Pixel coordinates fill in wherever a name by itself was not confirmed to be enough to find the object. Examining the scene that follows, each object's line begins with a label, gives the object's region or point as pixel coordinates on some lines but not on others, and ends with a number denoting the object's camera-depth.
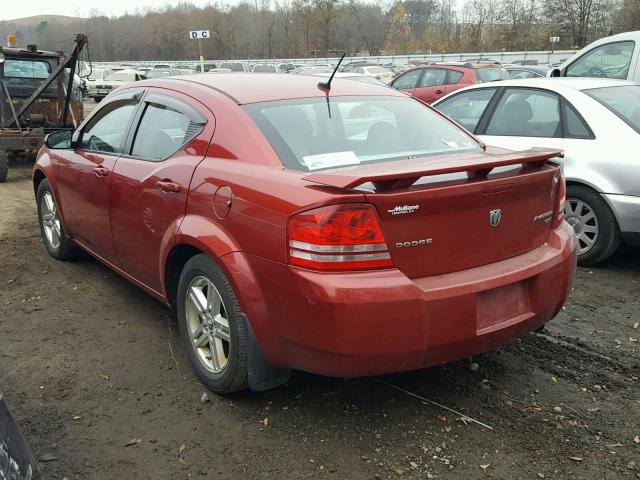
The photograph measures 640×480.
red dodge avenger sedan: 2.54
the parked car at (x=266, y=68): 34.33
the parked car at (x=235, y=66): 40.00
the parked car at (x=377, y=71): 29.39
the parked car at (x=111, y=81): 30.18
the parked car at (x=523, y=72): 16.39
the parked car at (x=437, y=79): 14.16
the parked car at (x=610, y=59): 8.24
